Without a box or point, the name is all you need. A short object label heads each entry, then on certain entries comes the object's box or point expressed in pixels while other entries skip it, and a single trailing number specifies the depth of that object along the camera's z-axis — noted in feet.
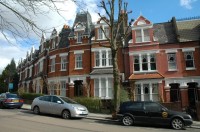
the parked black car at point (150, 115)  43.52
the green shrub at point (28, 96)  95.20
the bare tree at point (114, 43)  56.03
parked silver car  50.80
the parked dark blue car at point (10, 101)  68.95
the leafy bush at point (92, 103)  69.21
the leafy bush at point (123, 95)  72.60
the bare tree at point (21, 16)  19.22
